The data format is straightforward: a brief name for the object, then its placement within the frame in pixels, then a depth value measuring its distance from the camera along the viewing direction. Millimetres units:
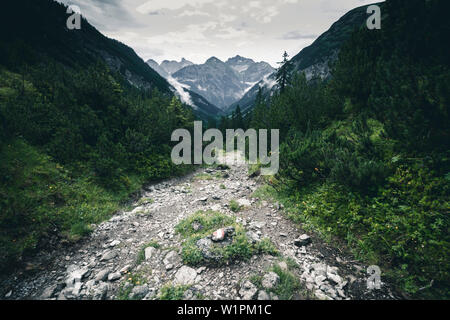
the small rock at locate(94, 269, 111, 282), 4874
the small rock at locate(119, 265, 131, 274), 5097
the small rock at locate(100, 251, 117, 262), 5672
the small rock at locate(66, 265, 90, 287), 4785
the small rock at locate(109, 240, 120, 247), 6379
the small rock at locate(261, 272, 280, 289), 4277
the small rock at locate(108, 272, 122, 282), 4848
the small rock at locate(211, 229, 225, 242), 5620
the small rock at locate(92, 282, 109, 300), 4344
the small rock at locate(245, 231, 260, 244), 5785
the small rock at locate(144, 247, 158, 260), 5622
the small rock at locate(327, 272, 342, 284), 4496
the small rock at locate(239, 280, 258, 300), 4086
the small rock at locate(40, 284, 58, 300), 4387
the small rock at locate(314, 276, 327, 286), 4482
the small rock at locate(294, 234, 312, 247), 5889
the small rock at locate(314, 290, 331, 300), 4102
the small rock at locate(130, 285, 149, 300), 4273
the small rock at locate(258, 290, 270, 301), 4047
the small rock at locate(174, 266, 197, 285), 4574
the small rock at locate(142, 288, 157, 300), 4246
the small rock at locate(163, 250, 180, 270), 5203
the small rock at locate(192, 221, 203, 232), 6641
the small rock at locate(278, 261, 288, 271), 4820
